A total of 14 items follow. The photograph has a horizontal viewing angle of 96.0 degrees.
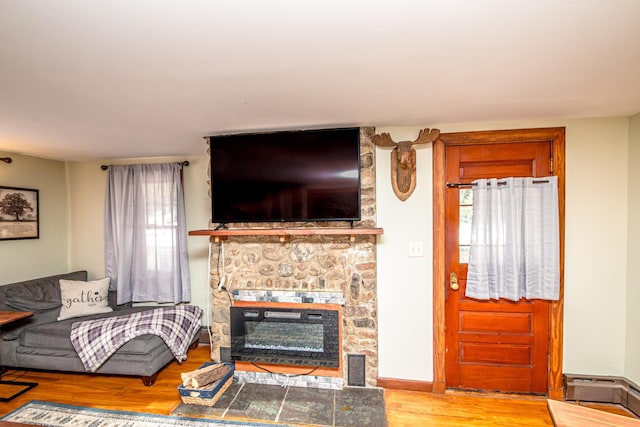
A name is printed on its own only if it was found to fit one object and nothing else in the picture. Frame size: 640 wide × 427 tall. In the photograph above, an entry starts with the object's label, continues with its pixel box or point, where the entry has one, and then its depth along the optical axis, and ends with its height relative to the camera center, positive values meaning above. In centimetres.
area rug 219 -163
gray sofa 271 -131
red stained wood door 246 -94
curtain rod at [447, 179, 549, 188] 246 +20
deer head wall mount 246 +41
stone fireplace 260 -65
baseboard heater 230 -150
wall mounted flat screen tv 251 +29
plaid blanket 271 -120
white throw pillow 320 -100
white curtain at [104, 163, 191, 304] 359 -29
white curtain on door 237 -28
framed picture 329 -3
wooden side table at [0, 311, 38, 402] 252 -162
